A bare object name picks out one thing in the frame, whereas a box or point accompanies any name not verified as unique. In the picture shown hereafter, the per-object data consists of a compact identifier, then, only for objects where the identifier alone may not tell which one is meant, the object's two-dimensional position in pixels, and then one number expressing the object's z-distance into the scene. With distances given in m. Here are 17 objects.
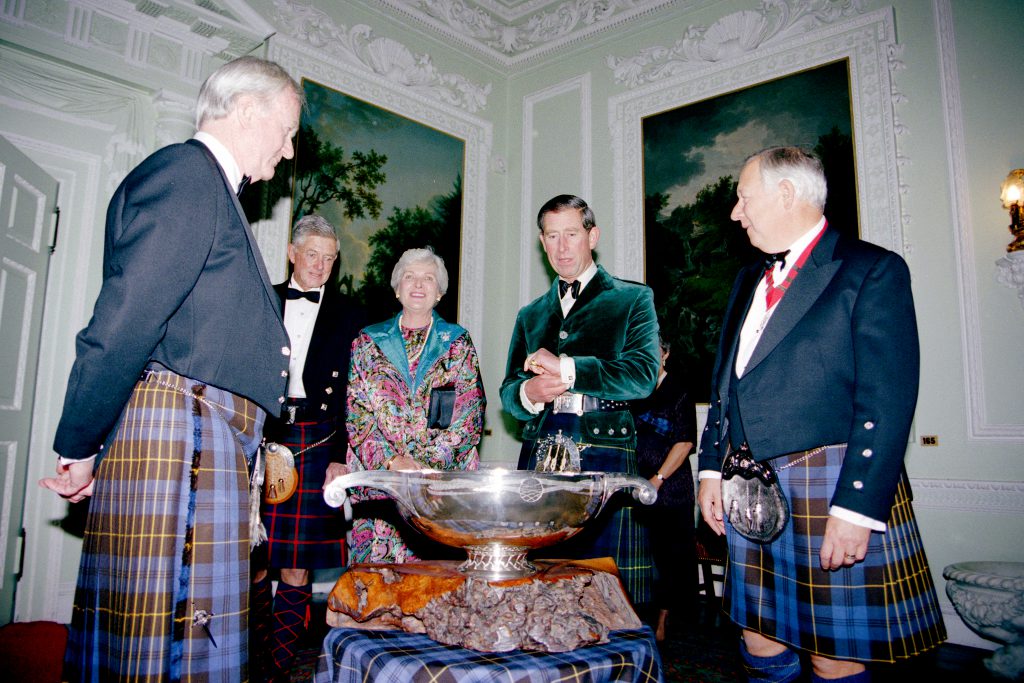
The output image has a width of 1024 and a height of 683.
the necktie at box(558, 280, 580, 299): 2.53
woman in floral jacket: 2.71
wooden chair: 4.30
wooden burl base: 1.16
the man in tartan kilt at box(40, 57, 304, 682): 1.28
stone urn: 3.06
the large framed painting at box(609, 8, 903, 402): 4.43
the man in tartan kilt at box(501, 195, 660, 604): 2.16
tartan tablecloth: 1.09
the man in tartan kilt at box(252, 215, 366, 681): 2.87
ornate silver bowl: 1.24
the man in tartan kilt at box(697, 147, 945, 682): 1.43
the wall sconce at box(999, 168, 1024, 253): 3.75
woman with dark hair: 4.03
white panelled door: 3.30
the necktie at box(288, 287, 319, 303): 3.31
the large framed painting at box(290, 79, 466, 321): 5.02
